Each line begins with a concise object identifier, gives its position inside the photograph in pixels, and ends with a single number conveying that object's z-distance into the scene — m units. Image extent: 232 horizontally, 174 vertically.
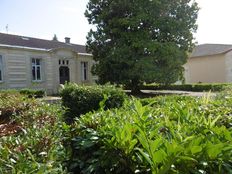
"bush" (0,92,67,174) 1.31
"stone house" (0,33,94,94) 15.51
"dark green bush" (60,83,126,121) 6.55
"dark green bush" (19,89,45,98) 13.91
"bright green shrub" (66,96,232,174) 1.57
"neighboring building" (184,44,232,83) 23.92
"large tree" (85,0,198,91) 13.97
